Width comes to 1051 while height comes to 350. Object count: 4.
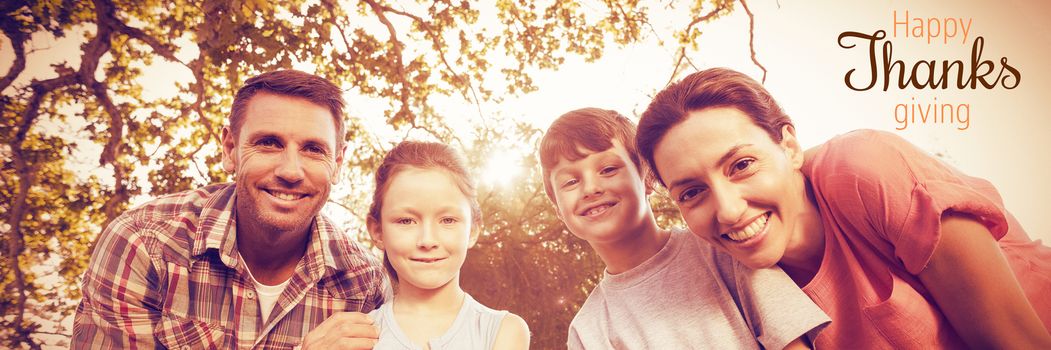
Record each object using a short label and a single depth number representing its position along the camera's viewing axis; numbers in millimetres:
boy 749
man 858
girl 788
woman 625
